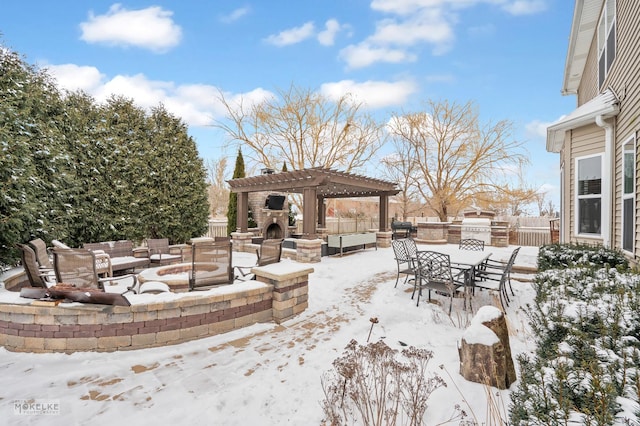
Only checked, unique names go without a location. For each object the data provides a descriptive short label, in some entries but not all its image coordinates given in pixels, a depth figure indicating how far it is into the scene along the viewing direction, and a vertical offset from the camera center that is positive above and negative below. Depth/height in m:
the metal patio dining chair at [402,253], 5.86 -0.84
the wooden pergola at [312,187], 9.41 +1.07
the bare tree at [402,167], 19.57 +3.27
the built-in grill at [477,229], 13.93 -0.68
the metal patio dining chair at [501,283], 4.92 -1.26
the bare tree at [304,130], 18.58 +5.52
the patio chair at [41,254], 4.66 -0.70
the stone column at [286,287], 4.18 -1.10
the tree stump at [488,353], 2.53 -1.23
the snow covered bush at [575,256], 4.68 -0.70
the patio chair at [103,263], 5.83 -1.04
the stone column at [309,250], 9.34 -1.18
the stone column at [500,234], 13.43 -0.88
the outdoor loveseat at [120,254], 6.45 -1.09
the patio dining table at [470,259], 5.04 -0.84
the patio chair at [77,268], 3.82 -0.77
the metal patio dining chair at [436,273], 4.77 -1.02
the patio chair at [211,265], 4.09 -0.76
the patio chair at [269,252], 4.76 -0.65
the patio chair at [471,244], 7.94 -0.81
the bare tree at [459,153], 16.98 +3.73
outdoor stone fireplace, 13.90 +0.02
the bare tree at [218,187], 27.91 +2.56
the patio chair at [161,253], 7.81 -1.15
